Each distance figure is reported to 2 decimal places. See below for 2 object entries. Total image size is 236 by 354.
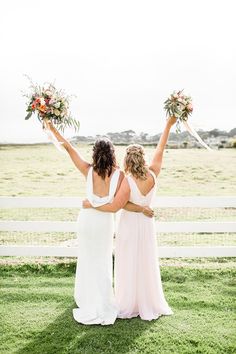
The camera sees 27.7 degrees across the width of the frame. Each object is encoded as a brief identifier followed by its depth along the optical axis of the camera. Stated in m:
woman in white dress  6.09
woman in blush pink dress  6.22
